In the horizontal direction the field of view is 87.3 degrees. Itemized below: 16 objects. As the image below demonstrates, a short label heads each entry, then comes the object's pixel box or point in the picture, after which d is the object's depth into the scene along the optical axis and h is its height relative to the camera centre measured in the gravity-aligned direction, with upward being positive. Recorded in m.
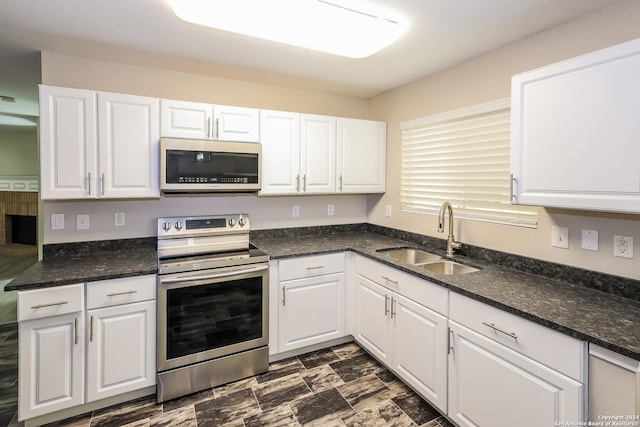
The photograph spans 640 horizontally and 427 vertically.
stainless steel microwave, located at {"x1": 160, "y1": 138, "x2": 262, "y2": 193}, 2.33 +0.28
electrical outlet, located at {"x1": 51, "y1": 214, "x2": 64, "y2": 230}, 2.38 -0.13
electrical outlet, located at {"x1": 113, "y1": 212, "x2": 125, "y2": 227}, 2.56 -0.12
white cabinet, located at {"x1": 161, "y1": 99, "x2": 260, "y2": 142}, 2.38 +0.62
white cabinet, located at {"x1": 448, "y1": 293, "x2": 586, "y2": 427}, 1.33 -0.74
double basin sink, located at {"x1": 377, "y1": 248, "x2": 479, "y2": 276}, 2.40 -0.43
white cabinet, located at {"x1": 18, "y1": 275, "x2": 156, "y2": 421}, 1.85 -0.82
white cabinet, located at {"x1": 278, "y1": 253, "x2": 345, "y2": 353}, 2.59 -0.76
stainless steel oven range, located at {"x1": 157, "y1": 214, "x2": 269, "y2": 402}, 2.16 -0.72
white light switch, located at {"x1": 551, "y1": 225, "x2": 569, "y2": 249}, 1.90 -0.17
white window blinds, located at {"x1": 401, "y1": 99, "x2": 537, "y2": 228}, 2.24 +0.32
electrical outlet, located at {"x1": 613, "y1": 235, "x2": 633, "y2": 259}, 1.64 -0.19
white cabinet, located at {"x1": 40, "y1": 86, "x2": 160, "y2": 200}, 2.11 +0.39
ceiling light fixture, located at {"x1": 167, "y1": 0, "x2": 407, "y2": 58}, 1.66 +0.99
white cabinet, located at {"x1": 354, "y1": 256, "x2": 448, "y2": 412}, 1.96 -0.80
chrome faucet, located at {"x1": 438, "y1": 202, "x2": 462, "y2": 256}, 2.47 -0.24
